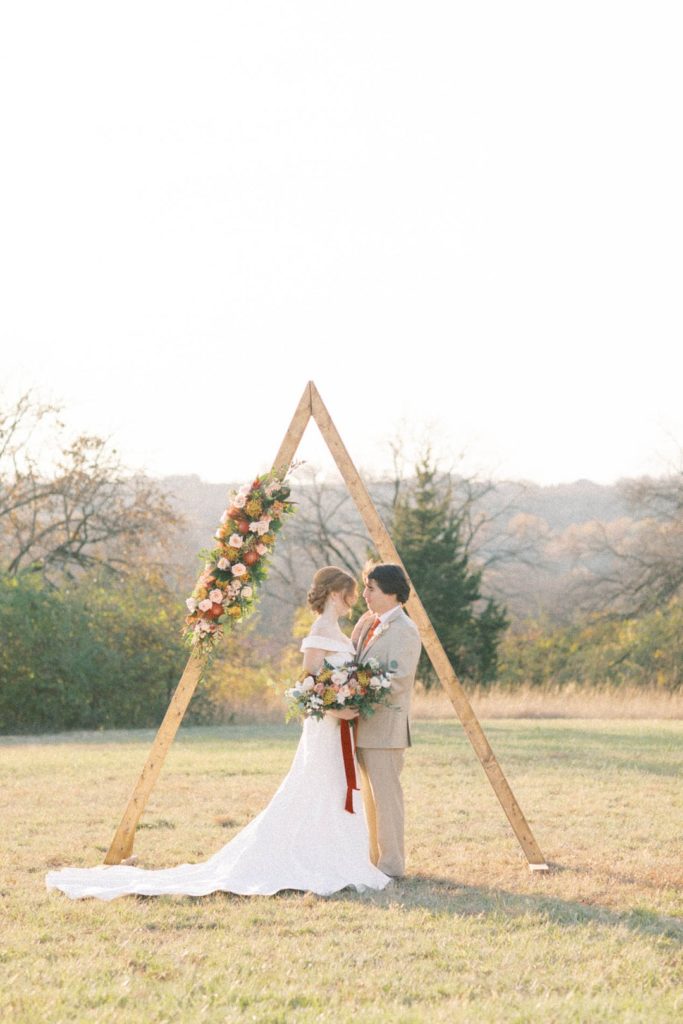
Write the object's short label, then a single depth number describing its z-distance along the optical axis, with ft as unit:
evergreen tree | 121.19
